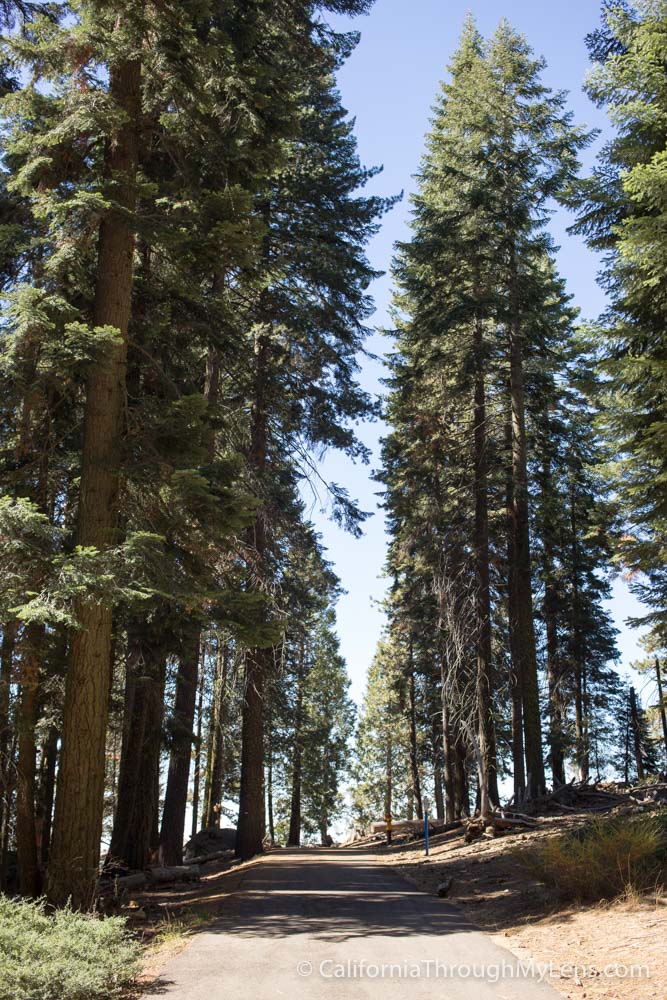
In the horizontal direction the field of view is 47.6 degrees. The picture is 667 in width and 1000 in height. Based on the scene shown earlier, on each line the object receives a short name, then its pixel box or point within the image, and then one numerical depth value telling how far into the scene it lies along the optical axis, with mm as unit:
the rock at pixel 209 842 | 24547
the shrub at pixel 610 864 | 8719
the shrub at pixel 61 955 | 5680
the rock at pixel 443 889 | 11578
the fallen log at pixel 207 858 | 20794
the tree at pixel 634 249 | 10430
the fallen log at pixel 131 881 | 12538
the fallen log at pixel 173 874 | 13992
